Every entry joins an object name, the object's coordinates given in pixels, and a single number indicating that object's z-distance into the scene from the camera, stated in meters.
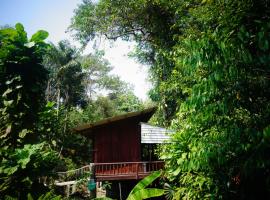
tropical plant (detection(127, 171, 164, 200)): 4.92
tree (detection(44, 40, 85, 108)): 34.36
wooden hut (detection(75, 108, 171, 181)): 17.14
